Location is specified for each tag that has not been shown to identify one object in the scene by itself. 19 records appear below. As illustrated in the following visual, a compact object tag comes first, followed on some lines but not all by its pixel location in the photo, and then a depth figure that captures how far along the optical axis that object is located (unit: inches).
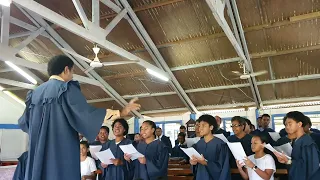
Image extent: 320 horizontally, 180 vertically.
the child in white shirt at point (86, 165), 140.4
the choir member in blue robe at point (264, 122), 205.9
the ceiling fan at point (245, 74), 252.2
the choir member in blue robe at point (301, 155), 105.5
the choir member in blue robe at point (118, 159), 138.9
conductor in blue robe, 72.2
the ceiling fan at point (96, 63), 219.3
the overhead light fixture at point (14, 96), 413.1
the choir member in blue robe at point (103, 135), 175.7
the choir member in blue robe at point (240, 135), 145.7
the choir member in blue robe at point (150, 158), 134.9
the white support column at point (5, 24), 223.1
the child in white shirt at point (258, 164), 111.9
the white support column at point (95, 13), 196.7
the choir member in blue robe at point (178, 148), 250.7
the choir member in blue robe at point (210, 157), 124.0
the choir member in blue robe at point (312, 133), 118.5
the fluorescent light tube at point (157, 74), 279.4
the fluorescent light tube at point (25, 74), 316.3
